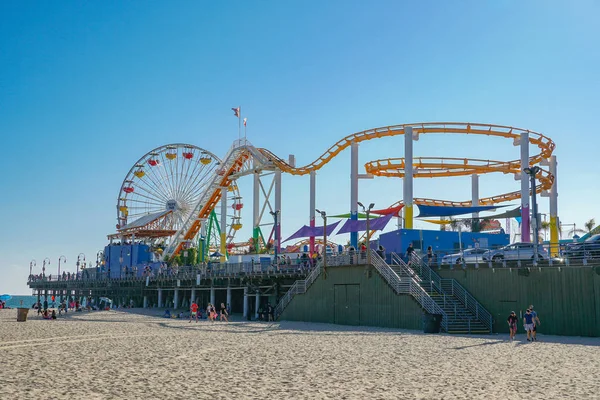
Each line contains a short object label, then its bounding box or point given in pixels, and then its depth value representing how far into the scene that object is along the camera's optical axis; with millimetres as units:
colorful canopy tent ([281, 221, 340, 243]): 45812
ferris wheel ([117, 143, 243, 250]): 80500
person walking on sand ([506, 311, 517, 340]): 24688
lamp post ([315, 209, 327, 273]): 35219
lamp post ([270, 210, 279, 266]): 44406
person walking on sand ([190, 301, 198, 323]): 38831
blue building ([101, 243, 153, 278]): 77688
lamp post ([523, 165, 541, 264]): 28859
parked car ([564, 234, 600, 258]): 27453
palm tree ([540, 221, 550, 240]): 70025
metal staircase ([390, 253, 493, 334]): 28438
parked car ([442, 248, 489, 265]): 31406
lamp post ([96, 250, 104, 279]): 79688
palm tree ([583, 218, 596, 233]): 74500
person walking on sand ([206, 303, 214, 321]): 38469
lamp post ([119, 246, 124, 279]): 69656
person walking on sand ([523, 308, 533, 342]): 24125
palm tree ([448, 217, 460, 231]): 76938
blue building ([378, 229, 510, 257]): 41094
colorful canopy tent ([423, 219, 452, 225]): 58169
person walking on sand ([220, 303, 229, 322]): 39269
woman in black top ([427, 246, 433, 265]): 32906
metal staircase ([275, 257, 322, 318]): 37000
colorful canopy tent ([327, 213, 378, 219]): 48725
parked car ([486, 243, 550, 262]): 29364
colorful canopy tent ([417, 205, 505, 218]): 42438
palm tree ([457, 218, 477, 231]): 74975
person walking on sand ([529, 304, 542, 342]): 24255
